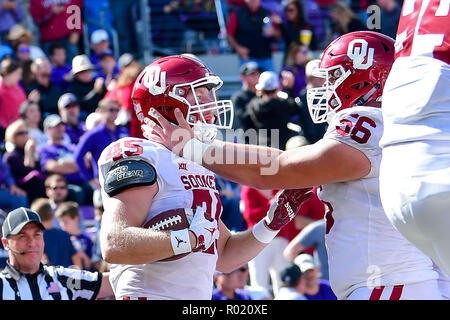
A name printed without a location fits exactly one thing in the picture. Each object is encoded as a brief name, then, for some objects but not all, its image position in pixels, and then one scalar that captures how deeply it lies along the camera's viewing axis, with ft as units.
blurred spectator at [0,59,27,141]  67.72
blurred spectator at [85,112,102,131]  62.03
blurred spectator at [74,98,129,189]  59.47
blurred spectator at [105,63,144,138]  63.21
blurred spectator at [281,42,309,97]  69.82
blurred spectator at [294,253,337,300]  47.96
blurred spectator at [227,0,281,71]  75.41
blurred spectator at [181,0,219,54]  85.66
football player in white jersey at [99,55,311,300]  26.21
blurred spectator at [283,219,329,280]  50.72
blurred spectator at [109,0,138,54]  82.33
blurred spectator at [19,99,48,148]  63.98
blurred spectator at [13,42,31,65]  74.13
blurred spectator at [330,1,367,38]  73.46
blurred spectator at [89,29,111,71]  75.82
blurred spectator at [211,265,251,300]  47.16
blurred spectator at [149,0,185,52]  86.79
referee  36.40
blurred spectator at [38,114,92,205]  61.52
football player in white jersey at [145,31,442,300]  27.25
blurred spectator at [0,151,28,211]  57.82
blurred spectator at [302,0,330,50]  85.10
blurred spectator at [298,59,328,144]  63.46
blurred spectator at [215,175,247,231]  58.49
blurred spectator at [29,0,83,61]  77.10
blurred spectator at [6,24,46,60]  75.72
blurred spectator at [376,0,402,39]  71.15
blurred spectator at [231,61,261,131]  63.72
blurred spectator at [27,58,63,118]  69.41
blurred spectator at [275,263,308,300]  47.29
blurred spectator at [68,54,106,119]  69.46
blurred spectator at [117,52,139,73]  69.71
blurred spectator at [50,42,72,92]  71.87
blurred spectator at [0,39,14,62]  73.10
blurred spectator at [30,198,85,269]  50.90
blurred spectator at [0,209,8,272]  46.39
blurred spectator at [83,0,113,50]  81.46
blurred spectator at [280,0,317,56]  78.59
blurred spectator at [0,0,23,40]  80.18
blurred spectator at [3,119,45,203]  60.18
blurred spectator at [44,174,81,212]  58.49
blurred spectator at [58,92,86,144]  65.31
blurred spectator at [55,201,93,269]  54.34
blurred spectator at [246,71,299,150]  62.80
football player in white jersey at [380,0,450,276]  22.00
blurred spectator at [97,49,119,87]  73.61
